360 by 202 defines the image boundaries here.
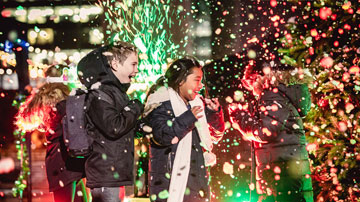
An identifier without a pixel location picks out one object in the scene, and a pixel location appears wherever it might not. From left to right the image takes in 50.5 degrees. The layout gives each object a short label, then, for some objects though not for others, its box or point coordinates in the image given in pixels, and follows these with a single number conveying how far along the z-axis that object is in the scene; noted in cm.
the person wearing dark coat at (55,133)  416
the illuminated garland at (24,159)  573
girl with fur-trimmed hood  335
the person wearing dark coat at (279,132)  412
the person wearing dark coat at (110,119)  320
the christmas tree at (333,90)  498
